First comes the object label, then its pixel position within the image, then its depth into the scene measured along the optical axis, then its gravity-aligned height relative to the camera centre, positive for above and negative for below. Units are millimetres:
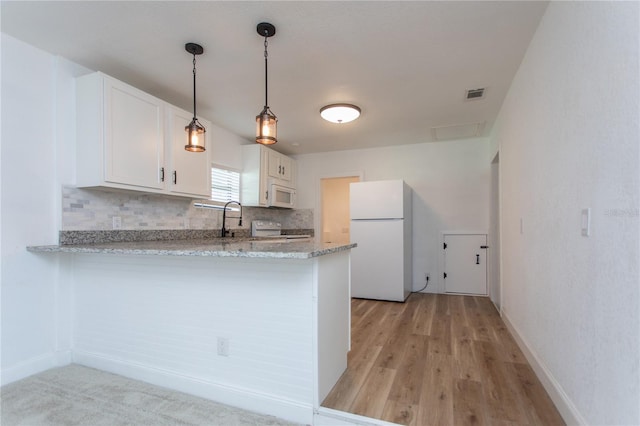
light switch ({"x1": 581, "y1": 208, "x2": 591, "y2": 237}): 1355 -37
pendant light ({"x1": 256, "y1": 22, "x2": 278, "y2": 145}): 2022 +596
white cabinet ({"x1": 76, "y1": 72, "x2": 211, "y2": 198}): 2330 +628
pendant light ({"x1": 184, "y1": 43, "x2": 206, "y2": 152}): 2227 +614
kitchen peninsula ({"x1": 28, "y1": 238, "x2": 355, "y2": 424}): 1729 -671
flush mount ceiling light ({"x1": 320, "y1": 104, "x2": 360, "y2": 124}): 3179 +1068
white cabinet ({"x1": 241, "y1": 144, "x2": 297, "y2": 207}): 4336 +551
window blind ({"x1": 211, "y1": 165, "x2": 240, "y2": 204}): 3969 +398
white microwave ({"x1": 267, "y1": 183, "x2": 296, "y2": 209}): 4570 +281
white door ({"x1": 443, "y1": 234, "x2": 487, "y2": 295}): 4473 -724
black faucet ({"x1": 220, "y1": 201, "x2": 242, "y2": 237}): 3975 -76
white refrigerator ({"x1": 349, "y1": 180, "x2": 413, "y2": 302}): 4203 -352
